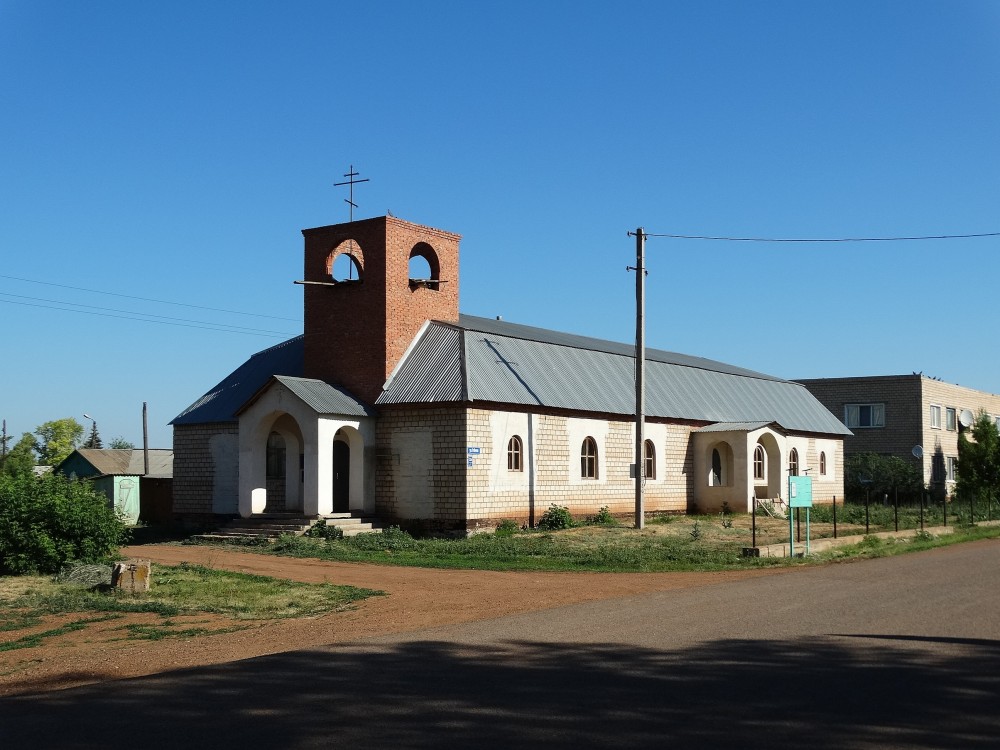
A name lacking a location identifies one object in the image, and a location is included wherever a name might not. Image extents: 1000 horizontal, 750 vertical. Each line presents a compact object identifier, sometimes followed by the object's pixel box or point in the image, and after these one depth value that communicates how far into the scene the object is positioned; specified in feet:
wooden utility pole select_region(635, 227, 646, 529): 91.66
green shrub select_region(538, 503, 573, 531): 94.53
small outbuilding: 120.88
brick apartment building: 163.94
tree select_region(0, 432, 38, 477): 186.50
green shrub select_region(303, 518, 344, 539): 86.43
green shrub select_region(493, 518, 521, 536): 88.74
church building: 90.27
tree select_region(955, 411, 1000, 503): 156.97
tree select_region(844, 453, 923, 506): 152.05
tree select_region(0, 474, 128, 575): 62.44
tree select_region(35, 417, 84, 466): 293.64
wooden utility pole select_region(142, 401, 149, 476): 158.88
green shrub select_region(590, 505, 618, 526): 99.98
